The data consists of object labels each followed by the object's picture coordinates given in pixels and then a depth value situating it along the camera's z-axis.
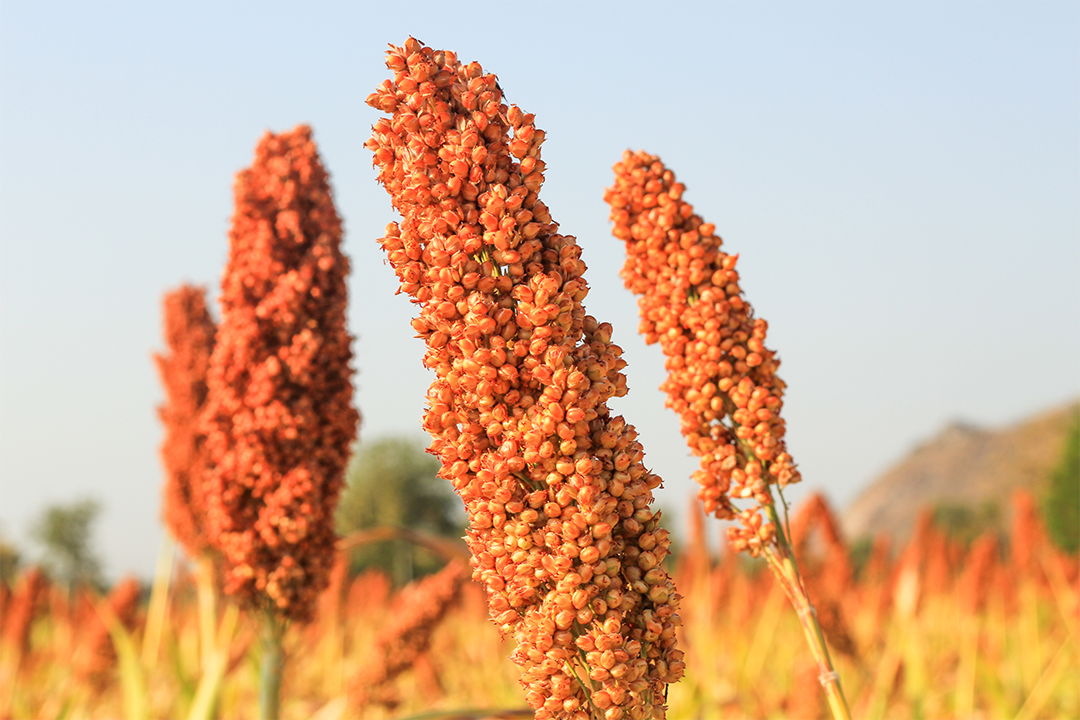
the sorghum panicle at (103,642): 8.39
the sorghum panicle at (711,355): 2.84
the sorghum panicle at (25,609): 9.47
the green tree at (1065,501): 25.02
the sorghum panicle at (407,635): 5.74
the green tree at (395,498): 32.41
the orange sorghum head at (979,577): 10.84
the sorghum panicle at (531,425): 1.99
